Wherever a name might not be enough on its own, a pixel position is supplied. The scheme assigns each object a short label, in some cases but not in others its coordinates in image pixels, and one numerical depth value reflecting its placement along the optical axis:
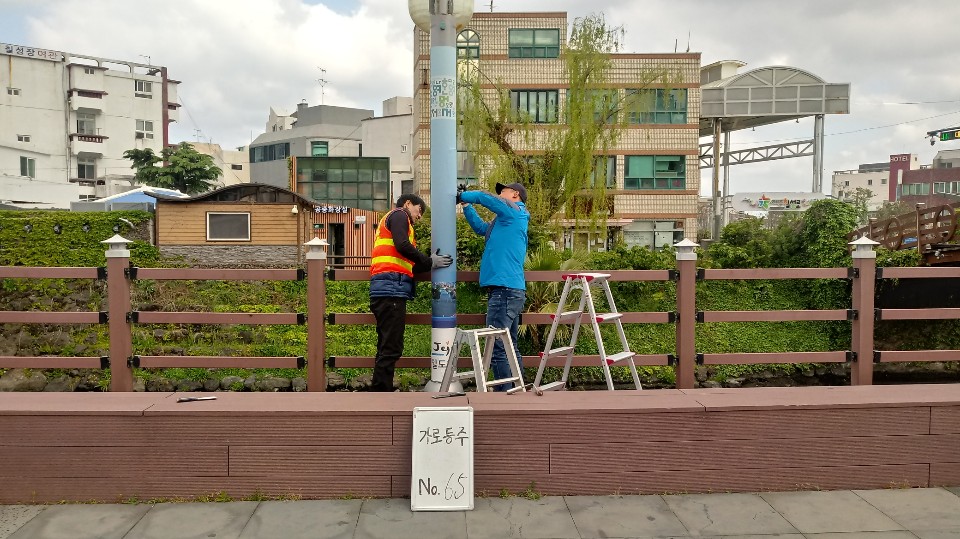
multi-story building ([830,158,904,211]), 109.25
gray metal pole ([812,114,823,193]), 38.09
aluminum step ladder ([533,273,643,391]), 6.13
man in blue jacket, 6.29
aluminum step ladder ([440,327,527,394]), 5.52
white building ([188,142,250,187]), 73.81
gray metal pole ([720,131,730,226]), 42.56
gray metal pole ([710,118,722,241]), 37.81
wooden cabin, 25.70
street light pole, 6.43
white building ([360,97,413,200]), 51.53
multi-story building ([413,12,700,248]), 34.12
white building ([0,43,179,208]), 54.20
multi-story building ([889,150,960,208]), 80.69
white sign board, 4.66
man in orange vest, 6.27
